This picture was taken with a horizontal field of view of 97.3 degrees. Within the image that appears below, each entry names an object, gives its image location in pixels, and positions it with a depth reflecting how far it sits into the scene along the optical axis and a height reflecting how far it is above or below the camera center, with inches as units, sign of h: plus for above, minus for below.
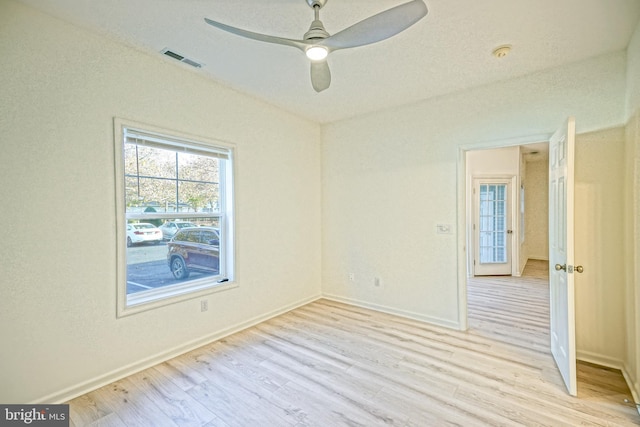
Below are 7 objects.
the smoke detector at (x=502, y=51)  92.4 +53.1
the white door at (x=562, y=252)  81.4 -13.7
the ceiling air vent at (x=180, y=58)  96.4 +54.7
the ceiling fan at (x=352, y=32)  55.7 +38.9
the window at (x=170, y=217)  96.8 -2.0
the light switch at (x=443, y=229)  131.2 -9.1
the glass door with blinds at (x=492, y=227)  231.0 -14.9
